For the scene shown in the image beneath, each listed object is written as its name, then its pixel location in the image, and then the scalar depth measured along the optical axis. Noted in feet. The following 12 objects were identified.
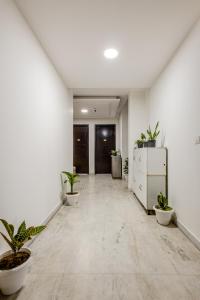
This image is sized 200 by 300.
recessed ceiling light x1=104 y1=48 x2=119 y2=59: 6.06
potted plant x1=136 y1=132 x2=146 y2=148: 8.19
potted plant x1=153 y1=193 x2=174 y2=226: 5.90
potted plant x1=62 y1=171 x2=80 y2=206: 8.21
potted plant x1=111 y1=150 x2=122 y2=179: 15.54
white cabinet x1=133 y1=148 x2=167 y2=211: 6.96
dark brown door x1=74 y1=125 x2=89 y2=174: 18.15
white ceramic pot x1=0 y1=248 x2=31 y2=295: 2.90
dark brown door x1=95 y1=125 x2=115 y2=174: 18.07
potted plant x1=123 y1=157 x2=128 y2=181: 12.92
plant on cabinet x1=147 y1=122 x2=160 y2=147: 7.63
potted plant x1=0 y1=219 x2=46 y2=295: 2.94
